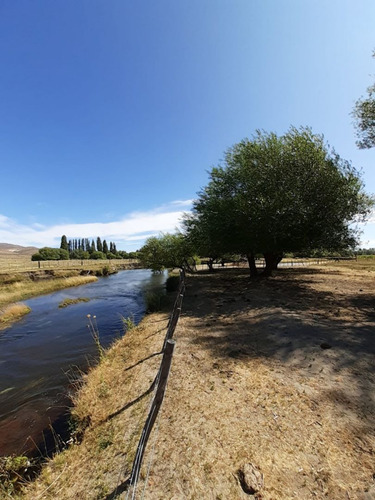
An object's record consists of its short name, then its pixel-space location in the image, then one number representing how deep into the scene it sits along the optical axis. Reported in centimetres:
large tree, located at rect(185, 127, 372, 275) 1495
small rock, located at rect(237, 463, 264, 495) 286
